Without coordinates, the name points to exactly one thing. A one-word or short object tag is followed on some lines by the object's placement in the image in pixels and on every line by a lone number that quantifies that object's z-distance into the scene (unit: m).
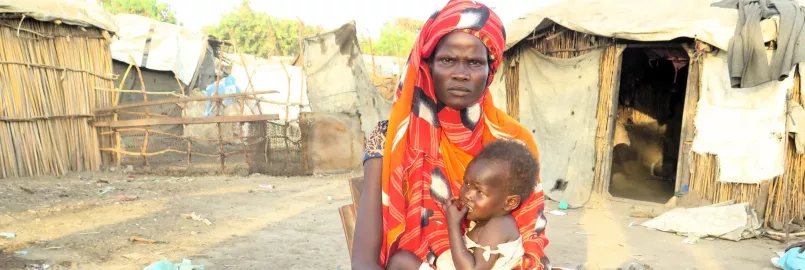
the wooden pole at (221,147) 8.63
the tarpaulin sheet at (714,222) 5.65
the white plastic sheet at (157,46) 12.50
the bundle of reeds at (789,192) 5.86
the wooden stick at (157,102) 8.52
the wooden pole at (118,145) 8.49
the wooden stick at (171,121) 8.36
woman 1.73
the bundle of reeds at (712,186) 6.05
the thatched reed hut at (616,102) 5.84
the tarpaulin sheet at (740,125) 5.77
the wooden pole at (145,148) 8.55
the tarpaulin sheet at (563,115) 7.18
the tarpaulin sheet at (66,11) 6.82
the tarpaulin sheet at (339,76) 9.86
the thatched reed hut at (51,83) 6.93
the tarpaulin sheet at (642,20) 5.77
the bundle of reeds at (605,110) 6.97
